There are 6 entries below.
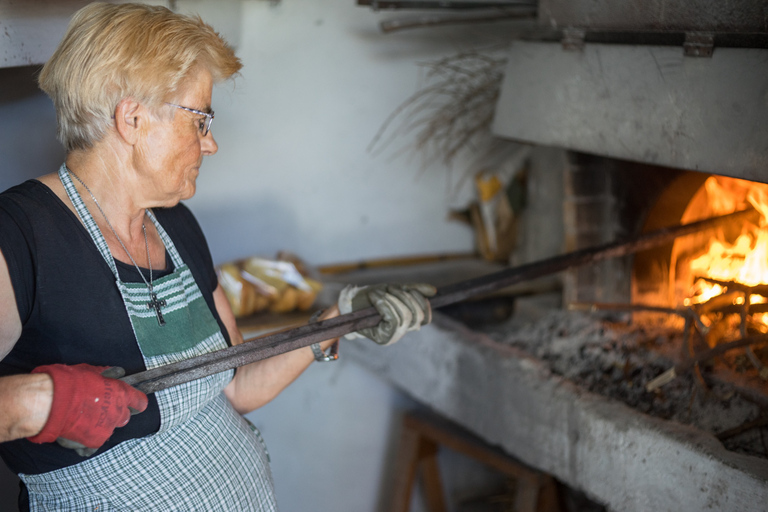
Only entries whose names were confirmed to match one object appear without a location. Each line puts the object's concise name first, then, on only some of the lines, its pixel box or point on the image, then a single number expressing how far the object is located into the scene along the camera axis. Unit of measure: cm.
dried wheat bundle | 237
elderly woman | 103
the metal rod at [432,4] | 208
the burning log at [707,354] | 147
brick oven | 132
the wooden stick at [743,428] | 140
